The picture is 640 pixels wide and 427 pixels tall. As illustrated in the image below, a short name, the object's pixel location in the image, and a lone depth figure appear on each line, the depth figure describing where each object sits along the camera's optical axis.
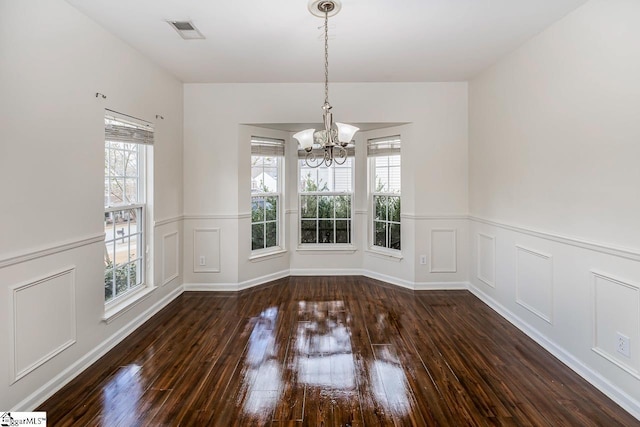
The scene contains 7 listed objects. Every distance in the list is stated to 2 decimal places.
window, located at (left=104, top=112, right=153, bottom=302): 2.93
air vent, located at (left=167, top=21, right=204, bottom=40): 2.71
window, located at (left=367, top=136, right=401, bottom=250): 4.61
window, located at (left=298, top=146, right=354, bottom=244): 5.04
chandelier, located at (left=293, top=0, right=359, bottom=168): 2.40
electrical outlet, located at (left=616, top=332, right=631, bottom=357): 2.09
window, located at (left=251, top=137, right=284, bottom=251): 4.62
